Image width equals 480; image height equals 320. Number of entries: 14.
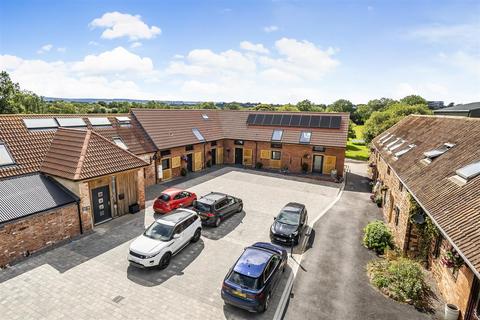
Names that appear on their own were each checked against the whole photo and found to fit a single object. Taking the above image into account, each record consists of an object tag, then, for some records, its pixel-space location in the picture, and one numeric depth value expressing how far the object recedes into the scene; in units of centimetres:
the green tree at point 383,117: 3847
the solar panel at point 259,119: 3239
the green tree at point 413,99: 7540
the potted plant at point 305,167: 2860
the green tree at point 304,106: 8769
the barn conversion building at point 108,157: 1291
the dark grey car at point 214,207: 1520
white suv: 1105
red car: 1673
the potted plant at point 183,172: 2603
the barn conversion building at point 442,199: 828
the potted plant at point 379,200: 2017
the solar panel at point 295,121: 3053
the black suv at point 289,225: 1357
